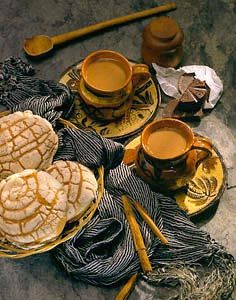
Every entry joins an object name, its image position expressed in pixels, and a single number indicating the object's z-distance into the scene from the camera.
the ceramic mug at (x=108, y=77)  1.31
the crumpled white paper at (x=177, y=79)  1.42
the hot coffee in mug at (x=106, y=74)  1.31
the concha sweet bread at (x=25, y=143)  1.13
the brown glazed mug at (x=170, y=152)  1.21
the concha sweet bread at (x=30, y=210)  1.08
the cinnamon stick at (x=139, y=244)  1.20
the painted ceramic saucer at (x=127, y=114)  1.36
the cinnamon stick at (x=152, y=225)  1.21
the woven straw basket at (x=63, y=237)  1.10
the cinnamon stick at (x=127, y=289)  1.19
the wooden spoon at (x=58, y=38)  1.50
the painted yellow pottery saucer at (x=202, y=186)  1.26
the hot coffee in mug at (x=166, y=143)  1.21
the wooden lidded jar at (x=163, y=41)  1.38
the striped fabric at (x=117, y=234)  1.20
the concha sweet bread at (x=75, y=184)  1.13
